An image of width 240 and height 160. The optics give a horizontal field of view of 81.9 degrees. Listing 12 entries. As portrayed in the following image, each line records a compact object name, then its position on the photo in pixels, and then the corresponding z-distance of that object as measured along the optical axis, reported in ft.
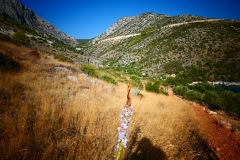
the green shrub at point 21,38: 72.97
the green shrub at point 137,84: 58.95
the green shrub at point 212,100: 43.21
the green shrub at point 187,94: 49.60
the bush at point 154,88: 51.49
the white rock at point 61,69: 33.76
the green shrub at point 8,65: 22.78
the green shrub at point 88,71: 47.61
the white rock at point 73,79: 28.59
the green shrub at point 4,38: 52.11
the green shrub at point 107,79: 46.73
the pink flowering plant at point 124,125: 7.74
